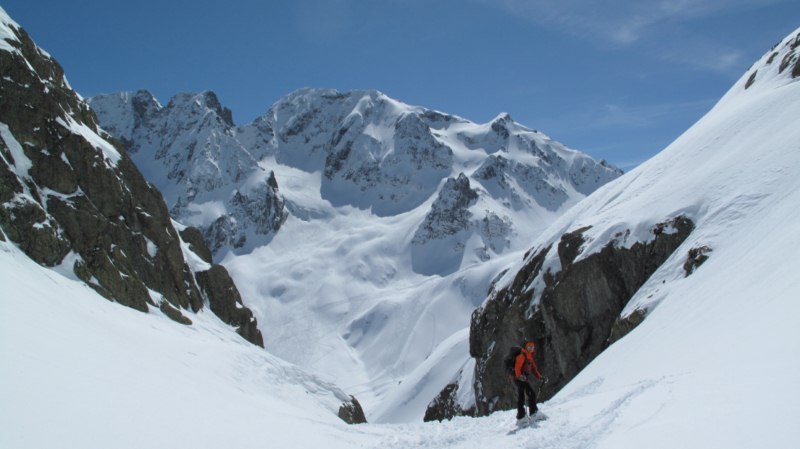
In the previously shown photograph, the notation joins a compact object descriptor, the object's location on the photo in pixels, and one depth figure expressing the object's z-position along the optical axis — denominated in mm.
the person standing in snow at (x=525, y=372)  14148
